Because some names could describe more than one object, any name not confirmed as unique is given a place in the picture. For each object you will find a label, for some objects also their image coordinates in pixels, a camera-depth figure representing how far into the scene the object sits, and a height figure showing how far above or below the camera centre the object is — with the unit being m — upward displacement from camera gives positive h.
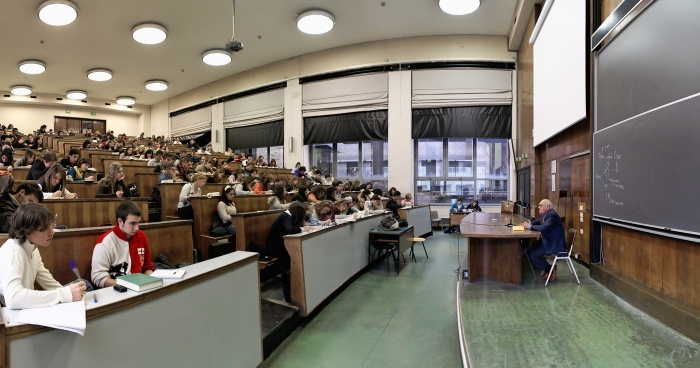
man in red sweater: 2.19 -0.43
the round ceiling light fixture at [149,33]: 8.43 +3.72
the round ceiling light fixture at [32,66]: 10.56 +3.62
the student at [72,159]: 5.26 +0.39
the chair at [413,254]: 6.09 -1.25
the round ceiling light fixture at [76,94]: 14.02 +3.64
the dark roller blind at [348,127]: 10.03 +1.70
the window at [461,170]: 9.82 +0.41
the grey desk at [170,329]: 1.24 -0.64
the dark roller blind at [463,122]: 9.34 +1.70
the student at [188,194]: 4.74 -0.13
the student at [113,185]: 4.34 +0.00
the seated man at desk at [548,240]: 3.92 -0.63
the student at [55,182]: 3.60 +0.03
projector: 6.11 +2.44
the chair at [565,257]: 3.96 -0.82
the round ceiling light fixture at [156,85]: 12.95 +3.72
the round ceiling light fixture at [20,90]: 13.27 +3.63
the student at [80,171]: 5.07 +0.20
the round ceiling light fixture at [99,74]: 11.64 +3.71
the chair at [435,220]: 9.77 -0.99
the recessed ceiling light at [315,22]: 8.01 +3.80
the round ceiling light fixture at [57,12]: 7.19 +3.62
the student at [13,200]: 2.34 -0.11
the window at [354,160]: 10.53 +0.76
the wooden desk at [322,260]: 3.29 -0.84
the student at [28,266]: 1.33 -0.35
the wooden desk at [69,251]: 2.27 -0.44
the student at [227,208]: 4.69 -0.32
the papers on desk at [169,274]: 1.82 -0.47
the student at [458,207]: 9.20 -0.60
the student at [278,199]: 5.24 -0.22
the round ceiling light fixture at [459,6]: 7.11 +3.69
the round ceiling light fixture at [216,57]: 9.93 +3.69
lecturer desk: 4.03 -0.85
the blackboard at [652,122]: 2.54 +0.54
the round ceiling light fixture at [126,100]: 15.24 +3.72
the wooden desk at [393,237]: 5.15 -0.79
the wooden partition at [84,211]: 3.33 -0.26
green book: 1.60 -0.46
